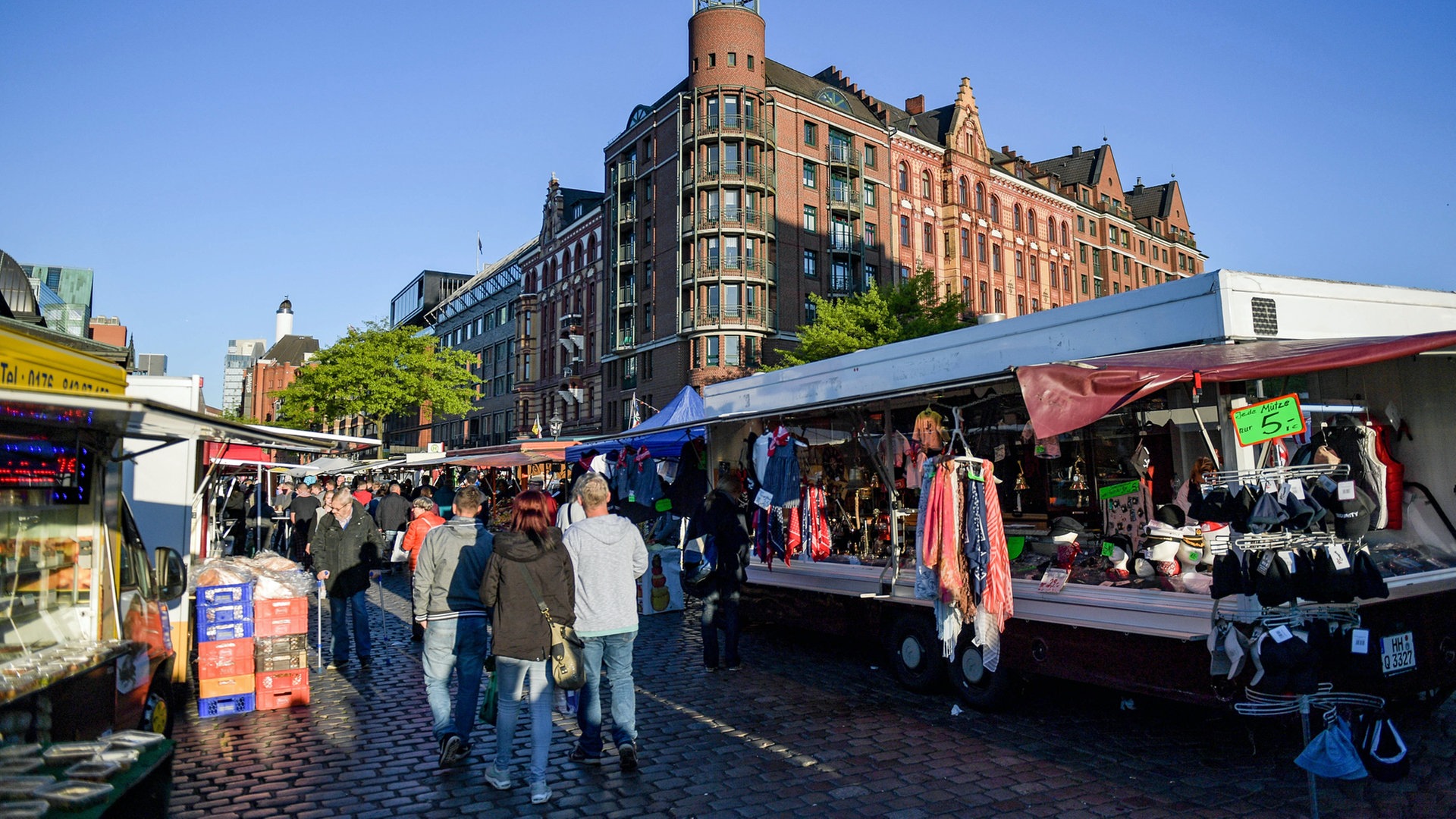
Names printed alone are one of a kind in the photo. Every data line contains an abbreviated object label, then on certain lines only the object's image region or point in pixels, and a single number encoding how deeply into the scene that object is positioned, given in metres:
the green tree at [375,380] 43.81
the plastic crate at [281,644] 7.88
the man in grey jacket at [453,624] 6.24
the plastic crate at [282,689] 7.88
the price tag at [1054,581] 6.92
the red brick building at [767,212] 45.38
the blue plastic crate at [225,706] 7.62
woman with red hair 5.52
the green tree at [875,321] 34.00
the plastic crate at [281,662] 7.88
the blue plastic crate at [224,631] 7.62
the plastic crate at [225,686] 7.61
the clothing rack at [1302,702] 5.22
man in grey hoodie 5.91
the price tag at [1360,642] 5.23
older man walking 9.31
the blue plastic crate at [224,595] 7.64
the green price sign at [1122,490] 8.44
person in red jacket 10.02
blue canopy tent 14.70
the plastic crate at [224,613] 7.61
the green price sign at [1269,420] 5.28
